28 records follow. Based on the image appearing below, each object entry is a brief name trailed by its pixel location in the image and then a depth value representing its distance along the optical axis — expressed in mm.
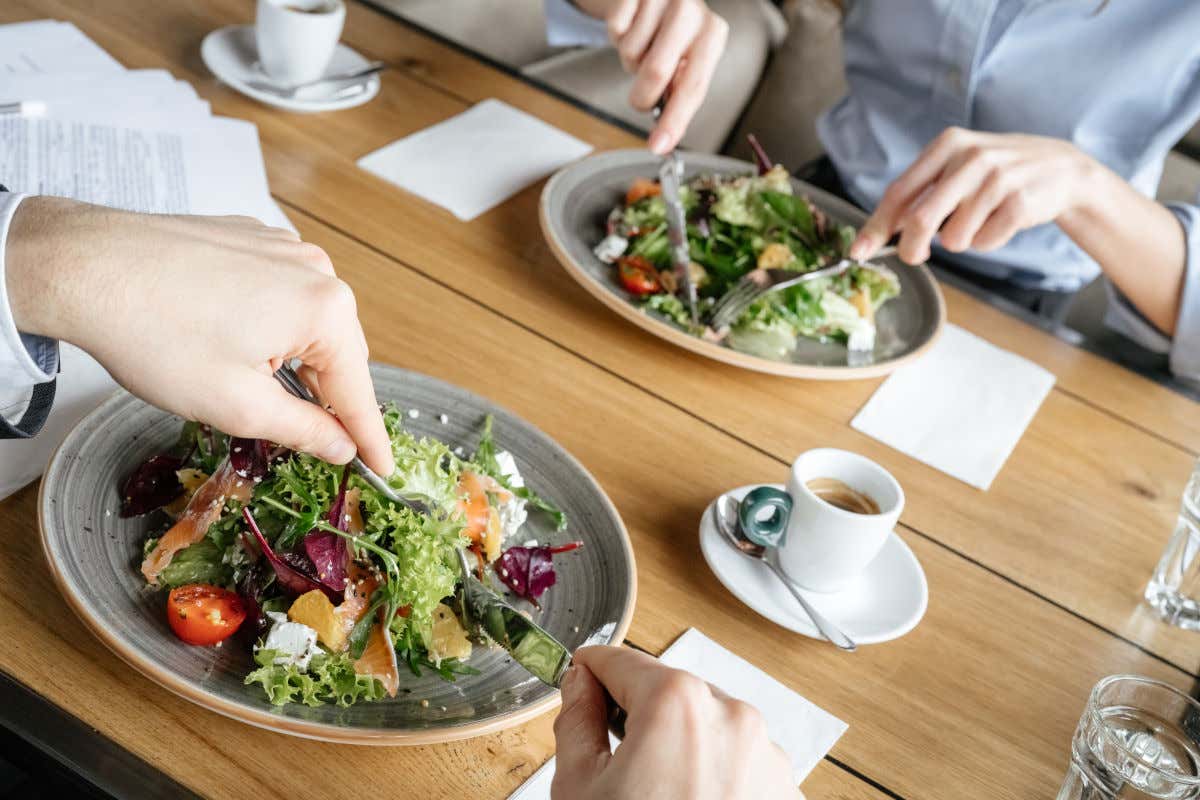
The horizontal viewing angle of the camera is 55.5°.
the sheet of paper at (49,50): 1638
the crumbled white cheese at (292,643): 887
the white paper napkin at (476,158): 1671
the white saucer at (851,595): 1117
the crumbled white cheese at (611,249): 1584
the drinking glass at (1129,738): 964
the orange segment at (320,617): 919
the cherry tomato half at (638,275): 1539
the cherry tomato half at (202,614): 890
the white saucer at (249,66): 1738
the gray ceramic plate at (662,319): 1446
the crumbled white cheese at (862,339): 1562
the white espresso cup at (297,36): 1714
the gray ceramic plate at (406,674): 854
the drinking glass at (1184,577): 1278
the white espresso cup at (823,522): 1110
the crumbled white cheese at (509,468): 1121
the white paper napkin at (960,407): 1441
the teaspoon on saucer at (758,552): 1106
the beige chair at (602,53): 3406
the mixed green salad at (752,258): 1532
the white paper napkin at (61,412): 1037
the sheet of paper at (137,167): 1405
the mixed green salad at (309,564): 898
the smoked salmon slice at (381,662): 913
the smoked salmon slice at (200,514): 946
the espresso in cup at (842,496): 1177
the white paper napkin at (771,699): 1014
